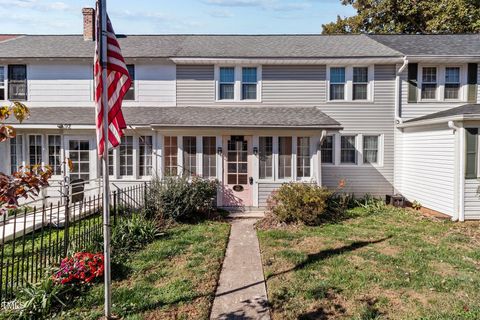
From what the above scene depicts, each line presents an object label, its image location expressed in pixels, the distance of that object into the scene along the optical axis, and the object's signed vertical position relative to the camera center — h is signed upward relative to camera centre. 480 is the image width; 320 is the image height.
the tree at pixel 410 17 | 19.16 +9.40
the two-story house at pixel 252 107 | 10.97 +1.78
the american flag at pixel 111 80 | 4.06 +1.00
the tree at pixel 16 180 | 2.93 -0.31
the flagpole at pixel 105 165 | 4.02 -0.20
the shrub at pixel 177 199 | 9.26 -1.52
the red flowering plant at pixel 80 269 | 4.80 -1.95
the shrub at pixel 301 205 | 8.85 -1.60
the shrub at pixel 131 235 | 6.67 -2.01
